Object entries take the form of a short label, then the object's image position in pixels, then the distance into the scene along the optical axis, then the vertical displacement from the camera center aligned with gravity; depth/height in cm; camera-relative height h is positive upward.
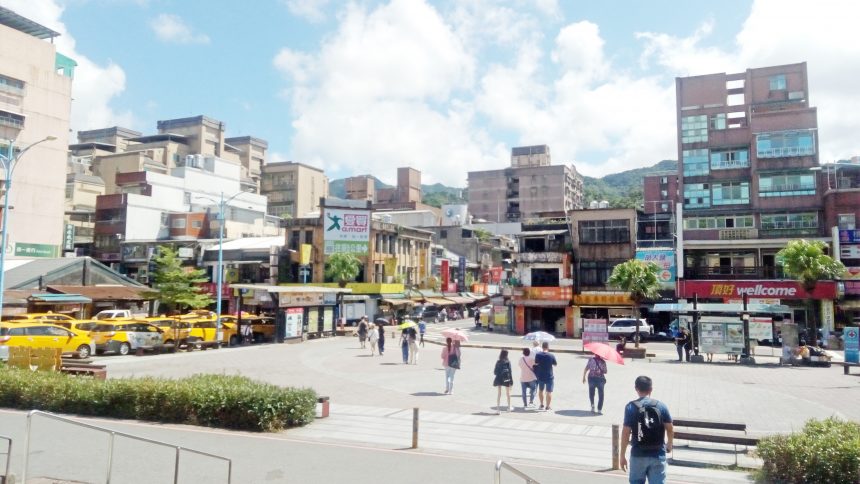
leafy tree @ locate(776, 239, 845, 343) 3559 +187
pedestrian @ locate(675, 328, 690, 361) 2989 -242
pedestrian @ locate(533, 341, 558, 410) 1628 -220
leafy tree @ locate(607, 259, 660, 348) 3769 +87
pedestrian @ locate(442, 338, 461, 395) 1825 -218
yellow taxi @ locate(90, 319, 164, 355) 2936 -259
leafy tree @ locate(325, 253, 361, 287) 5581 +187
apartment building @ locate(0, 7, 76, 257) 5688 +1504
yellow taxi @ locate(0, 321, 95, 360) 2514 -232
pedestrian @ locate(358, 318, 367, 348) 3307 -239
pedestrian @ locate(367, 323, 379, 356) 2997 -247
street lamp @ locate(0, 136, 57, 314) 2684 +509
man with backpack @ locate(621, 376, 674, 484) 718 -173
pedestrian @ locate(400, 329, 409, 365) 2645 -260
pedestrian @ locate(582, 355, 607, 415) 1560 -217
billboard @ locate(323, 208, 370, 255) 5769 +540
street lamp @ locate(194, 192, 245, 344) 3529 -260
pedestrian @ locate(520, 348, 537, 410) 1658 -229
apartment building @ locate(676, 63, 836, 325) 4706 +826
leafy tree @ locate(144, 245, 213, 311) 3959 +2
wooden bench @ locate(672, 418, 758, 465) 1082 -258
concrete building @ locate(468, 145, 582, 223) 10744 +1863
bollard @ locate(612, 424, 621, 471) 998 -257
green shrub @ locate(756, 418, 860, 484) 868 -238
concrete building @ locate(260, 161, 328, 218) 9969 +1637
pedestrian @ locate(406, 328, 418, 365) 2602 -232
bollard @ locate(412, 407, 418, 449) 1154 -266
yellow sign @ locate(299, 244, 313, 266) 5588 +301
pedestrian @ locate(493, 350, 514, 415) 1608 -225
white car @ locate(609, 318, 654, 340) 4459 -266
